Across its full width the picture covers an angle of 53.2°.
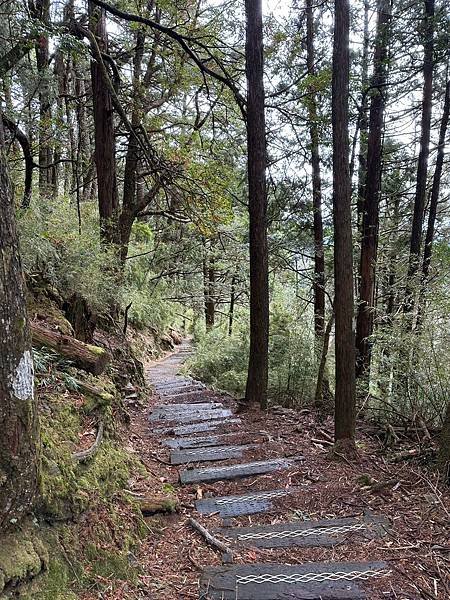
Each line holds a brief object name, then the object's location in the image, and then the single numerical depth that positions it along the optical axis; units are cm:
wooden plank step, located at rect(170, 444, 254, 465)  508
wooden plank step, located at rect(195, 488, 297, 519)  384
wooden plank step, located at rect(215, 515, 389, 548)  327
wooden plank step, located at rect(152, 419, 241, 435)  622
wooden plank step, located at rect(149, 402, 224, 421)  712
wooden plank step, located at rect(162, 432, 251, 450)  560
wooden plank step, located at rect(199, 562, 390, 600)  261
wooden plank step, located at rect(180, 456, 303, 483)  452
